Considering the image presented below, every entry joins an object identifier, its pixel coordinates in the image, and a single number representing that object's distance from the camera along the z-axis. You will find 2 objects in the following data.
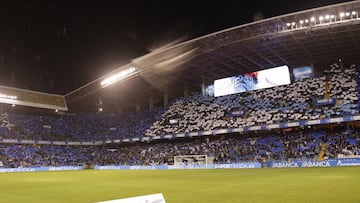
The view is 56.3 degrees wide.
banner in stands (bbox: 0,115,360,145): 39.25
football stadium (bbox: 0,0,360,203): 21.22
